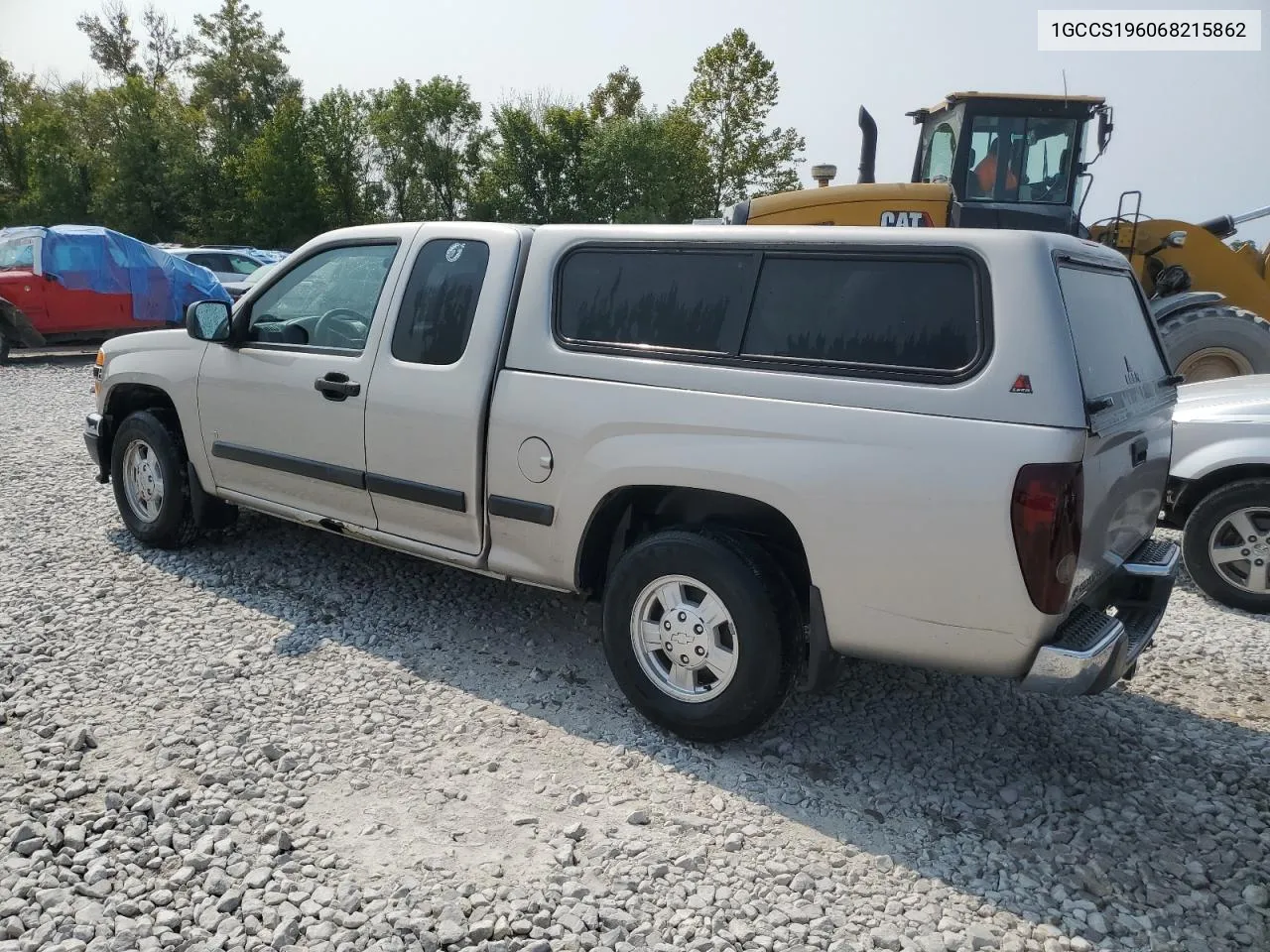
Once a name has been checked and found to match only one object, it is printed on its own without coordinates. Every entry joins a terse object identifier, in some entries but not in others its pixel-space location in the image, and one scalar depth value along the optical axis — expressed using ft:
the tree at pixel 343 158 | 134.92
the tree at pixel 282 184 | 128.88
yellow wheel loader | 26.11
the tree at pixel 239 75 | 150.30
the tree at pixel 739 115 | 120.26
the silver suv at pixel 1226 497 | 16.31
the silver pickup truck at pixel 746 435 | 9.29
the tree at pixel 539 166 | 135.23
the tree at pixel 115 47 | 160.15
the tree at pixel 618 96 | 153.28
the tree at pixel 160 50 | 162.81
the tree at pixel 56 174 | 128.98
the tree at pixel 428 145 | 142.31
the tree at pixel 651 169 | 124.98
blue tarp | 45.68
